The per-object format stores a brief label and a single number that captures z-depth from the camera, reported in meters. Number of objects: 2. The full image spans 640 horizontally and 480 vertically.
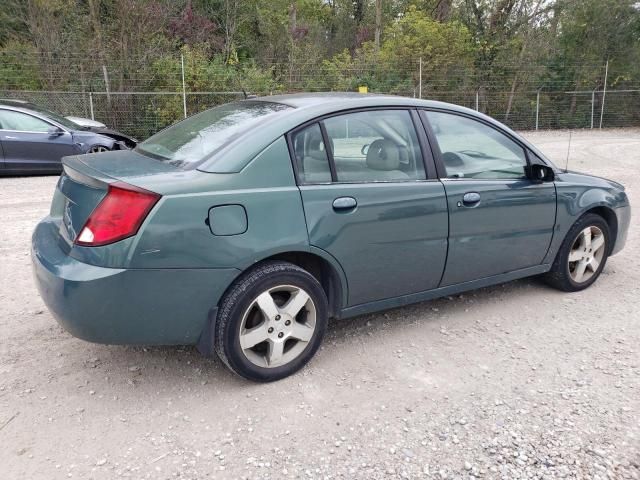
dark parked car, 10.23
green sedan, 2.78
